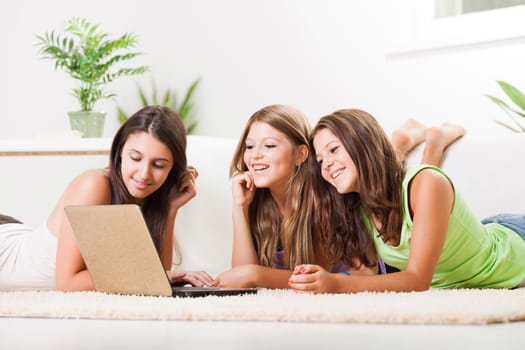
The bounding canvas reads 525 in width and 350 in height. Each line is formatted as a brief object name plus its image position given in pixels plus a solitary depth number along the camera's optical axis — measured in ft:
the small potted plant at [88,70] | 13.18
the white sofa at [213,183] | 10.47
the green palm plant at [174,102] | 15.11
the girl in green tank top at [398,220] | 8.70
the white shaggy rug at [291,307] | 6.95
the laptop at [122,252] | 8.11
